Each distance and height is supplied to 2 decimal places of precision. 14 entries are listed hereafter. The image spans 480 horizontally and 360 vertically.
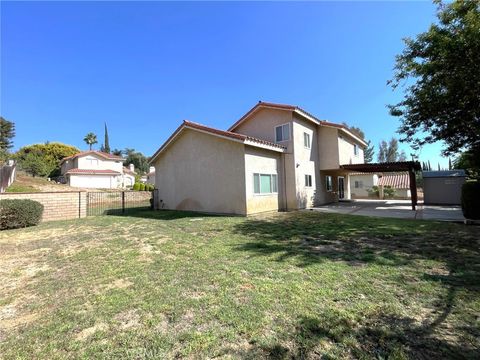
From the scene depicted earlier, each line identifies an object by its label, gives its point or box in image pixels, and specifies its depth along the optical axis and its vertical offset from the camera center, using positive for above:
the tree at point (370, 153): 57.47 +9.12
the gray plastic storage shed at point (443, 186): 18.58 +0.18
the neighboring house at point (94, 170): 38.72 +4.74
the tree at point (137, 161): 75.88 +11.56
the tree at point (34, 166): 38.75 +5.52
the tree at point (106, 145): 69.66 +15.29
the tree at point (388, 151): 64.69 +10.48
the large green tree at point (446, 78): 8.65 +4.39
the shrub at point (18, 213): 10.37 -0.53
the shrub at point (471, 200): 9.81 -0.52
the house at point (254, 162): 13.25 +2.03
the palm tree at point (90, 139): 58.47 +14.47
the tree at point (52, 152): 50.31 +10.63
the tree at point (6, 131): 55.34 +16.31
